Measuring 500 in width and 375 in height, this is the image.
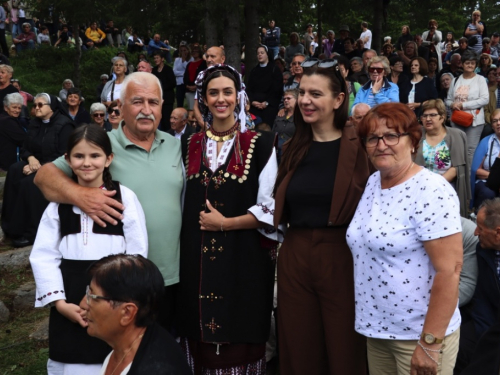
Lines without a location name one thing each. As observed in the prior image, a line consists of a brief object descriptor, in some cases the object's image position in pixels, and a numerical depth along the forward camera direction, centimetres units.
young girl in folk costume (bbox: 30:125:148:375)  301
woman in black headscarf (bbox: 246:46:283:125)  1095
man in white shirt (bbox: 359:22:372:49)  1669
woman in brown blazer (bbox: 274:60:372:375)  315
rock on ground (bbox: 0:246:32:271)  674
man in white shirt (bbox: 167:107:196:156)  937
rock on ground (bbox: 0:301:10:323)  574
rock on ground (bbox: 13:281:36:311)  602
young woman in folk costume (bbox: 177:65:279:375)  344
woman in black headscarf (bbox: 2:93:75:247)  726
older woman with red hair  261
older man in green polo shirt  329
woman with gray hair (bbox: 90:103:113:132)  926
